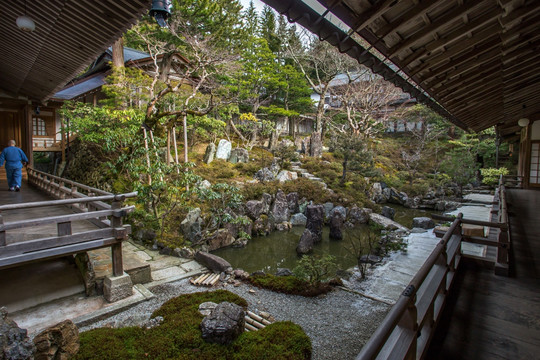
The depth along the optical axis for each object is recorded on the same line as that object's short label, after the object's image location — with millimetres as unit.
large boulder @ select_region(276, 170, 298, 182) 14270
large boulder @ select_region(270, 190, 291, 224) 11289
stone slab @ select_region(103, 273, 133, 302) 4551
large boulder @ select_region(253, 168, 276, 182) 13633
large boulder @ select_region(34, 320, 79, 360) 2662
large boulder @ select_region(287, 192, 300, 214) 12234
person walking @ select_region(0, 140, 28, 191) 7281
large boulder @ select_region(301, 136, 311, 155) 19583
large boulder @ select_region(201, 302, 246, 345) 3438
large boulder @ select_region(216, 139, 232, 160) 14953
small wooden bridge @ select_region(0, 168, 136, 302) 3727
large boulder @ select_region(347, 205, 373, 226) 11930
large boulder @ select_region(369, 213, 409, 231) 10469
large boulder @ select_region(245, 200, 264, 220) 10570
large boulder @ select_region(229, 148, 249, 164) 15141
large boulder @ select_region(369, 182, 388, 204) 15559
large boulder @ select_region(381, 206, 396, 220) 12617
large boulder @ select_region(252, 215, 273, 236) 10109
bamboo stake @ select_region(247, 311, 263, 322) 4277
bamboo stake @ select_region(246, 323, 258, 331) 4043
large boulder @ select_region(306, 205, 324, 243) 9930
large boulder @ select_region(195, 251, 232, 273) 6166
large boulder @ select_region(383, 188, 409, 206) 15408
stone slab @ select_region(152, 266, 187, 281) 5711
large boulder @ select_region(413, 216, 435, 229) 10250
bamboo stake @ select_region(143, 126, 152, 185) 8312
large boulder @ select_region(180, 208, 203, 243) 8141
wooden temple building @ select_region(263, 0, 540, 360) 1821
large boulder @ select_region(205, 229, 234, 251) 8303
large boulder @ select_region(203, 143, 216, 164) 14242
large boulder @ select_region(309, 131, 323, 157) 18750
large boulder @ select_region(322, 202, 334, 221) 12051
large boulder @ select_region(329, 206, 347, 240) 10102
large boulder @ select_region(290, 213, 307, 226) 11469
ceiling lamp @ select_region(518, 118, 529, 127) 8633
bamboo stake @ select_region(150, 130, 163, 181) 7713
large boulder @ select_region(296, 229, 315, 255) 8672
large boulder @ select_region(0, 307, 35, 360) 2179
